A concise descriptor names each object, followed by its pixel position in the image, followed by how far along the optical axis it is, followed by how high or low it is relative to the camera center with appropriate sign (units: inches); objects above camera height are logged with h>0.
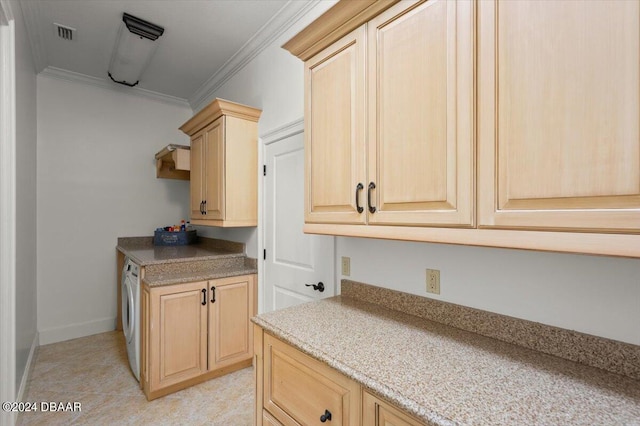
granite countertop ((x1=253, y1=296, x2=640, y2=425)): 30.1 -19.5
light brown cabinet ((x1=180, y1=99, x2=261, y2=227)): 100.1 +17.3
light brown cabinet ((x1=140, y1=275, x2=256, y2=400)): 86.8 -36.3
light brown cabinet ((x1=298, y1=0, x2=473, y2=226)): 39.3 +14.5
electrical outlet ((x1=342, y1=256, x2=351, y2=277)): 72.9 -12.7
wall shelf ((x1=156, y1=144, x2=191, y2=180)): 126.3 +23.6
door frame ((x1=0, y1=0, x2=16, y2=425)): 67.4 -0.1
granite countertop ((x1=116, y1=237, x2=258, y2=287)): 93.1 -16.2
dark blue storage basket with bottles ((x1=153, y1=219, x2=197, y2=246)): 141.4 -10.5
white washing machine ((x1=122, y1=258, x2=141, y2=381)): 93.5 -32.0
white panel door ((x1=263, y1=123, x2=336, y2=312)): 82.7 -7.6
